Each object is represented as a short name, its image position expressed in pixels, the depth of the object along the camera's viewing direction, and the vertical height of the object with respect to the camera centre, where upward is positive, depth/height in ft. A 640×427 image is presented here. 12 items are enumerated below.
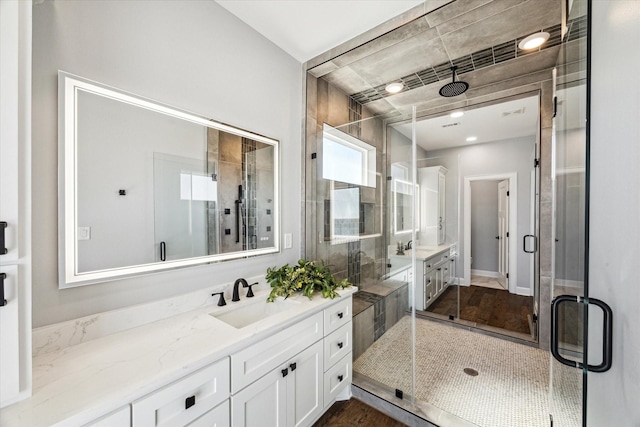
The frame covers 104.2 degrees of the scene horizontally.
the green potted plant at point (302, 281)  5.55 -1.61
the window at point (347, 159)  7.78 +1.78
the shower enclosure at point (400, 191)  6.22 +0.70
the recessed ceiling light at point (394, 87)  8.03 +4.14
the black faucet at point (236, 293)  5.25 -1.71
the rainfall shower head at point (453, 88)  7.74 +3.98
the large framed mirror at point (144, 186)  3.55 +0.45
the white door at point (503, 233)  15.06 -1.31
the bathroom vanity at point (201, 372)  2.53 -2.01
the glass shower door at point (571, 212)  3.07 +0.02
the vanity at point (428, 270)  8.11 -2.41
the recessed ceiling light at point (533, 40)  5.82 +4.17
